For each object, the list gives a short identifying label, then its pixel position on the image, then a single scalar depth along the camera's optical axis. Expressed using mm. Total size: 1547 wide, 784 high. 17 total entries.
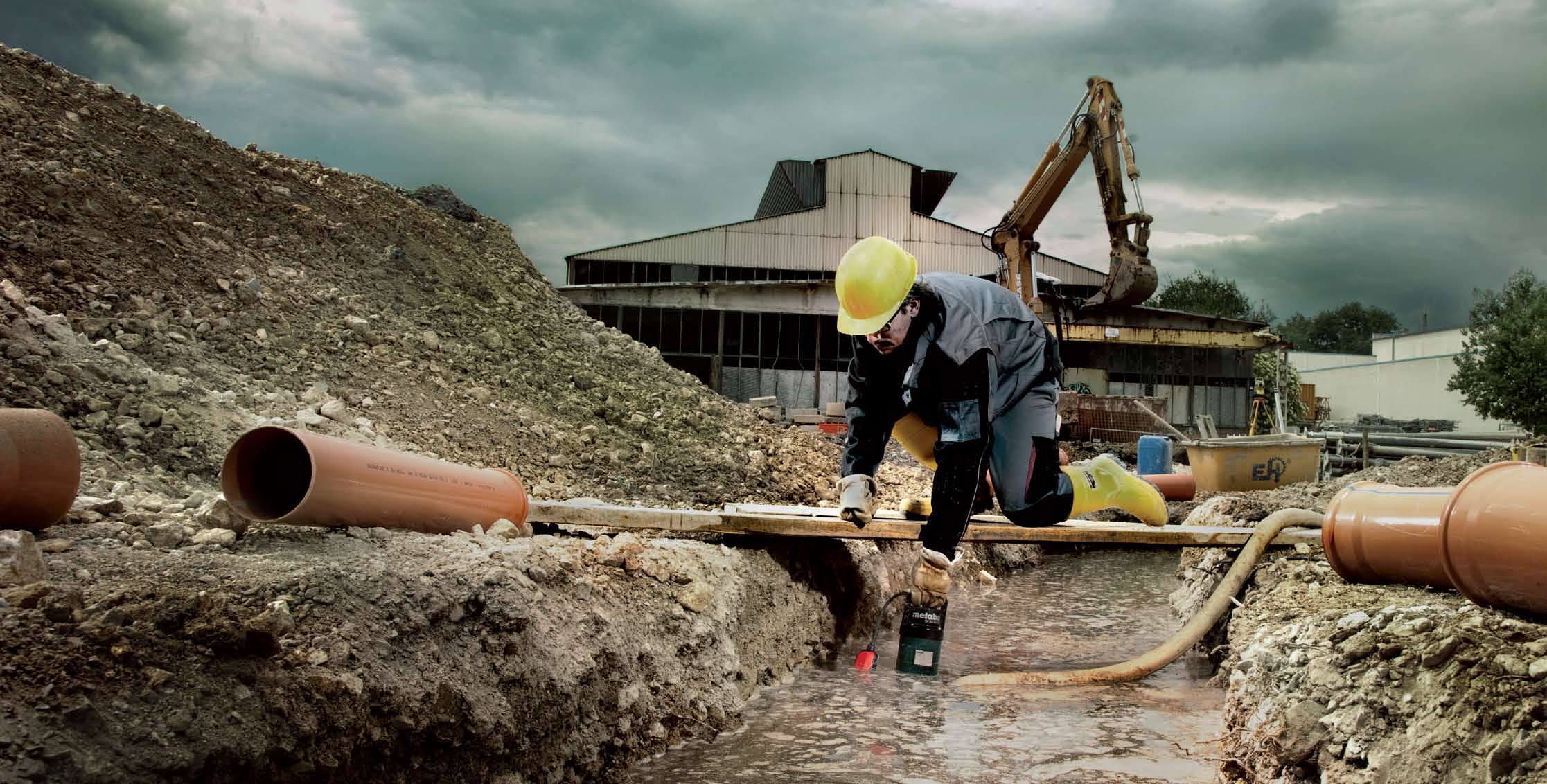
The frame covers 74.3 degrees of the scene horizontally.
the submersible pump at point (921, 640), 4988
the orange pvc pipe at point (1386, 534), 4000
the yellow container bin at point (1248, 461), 11859
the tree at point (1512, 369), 23750
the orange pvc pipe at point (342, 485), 3621
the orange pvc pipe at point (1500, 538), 2980
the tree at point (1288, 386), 31891
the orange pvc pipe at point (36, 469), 2936
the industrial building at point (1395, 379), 38625
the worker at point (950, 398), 4148
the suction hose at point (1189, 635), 4926
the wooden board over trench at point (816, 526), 5004
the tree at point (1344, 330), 77875
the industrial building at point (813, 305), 20391
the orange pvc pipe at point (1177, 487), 11242
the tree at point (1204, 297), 56406
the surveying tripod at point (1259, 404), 22125
